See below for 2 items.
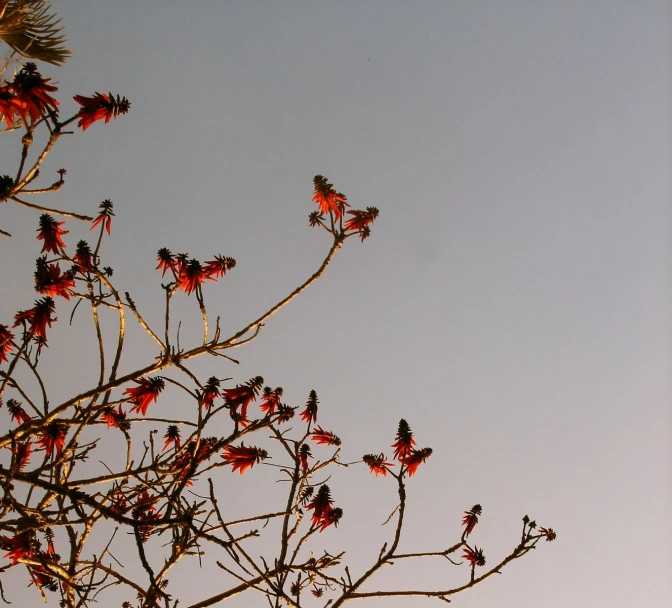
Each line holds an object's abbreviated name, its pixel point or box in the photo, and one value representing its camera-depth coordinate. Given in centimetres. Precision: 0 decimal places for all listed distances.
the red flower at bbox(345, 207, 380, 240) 325
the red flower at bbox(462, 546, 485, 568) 301
